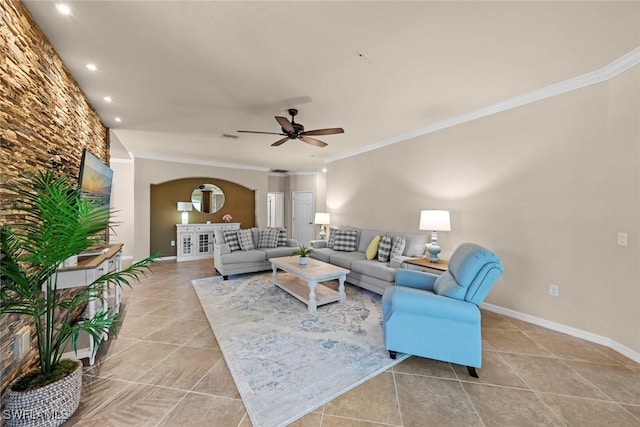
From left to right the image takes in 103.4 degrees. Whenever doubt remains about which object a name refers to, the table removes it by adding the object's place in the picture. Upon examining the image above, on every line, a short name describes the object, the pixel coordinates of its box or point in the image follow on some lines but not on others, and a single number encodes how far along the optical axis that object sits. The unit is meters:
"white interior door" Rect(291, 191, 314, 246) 8.67
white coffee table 3.18
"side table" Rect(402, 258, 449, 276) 3.05
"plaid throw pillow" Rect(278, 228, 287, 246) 5.29
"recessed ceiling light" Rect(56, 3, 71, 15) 1.70
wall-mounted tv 2.37
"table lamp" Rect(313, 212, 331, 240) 5.94
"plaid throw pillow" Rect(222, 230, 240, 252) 4.79
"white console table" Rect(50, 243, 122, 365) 1.93
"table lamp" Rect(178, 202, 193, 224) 6.63
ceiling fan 3.00
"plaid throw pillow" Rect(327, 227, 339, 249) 5.07
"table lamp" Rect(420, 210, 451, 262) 3.39
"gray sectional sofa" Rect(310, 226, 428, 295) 3.57
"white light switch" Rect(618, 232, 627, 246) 2.32
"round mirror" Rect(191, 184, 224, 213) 6.88
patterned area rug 1.72
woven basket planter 1.36
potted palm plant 1.38
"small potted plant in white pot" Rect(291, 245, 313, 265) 3.65
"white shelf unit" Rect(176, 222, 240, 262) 6.38
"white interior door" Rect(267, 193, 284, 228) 9.15
